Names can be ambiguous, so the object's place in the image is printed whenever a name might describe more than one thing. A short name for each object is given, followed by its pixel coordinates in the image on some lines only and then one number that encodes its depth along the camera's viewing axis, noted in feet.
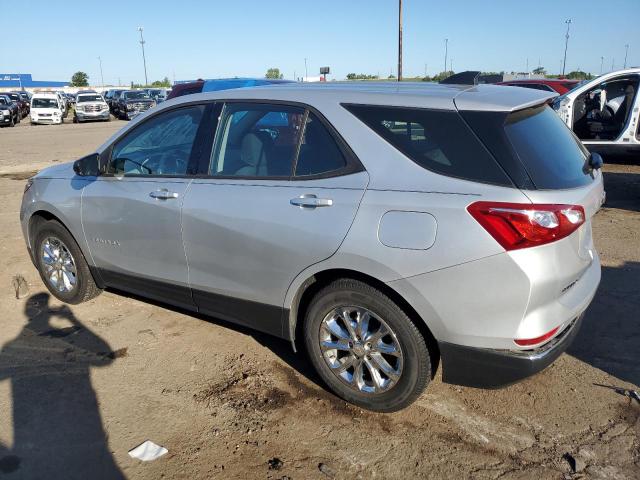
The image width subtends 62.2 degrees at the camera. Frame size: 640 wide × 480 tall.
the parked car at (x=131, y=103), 111.14
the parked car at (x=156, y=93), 118.52
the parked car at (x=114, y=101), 127.17
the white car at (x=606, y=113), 28.45
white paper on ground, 9.15
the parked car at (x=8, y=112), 99.83
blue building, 263.49
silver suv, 8.37
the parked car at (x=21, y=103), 126.41
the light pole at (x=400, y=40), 90.74
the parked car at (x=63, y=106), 112.66
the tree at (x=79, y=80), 319.47
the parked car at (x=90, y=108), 107.96
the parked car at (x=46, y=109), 104.58
